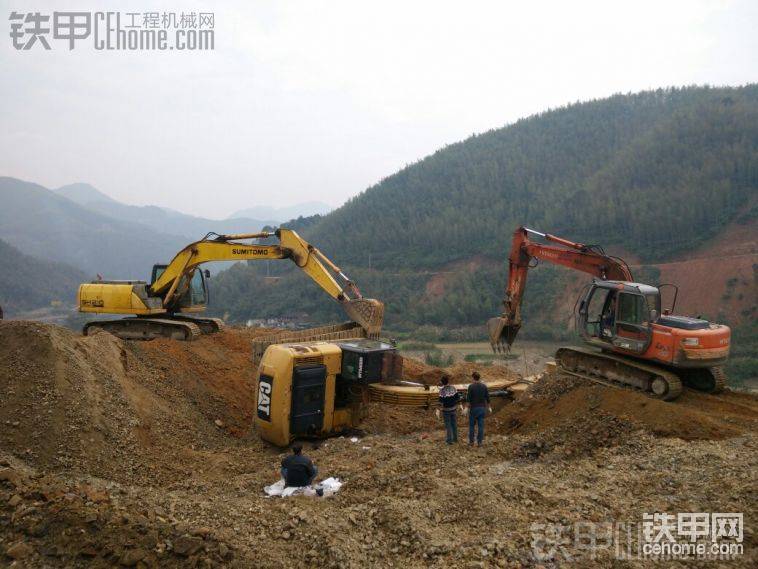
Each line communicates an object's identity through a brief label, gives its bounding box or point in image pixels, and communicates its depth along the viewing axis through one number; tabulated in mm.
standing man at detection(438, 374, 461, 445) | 7992
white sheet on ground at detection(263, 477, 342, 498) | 6164
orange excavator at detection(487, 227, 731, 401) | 8656
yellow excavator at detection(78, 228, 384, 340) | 13320
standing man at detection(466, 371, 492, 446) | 7895
